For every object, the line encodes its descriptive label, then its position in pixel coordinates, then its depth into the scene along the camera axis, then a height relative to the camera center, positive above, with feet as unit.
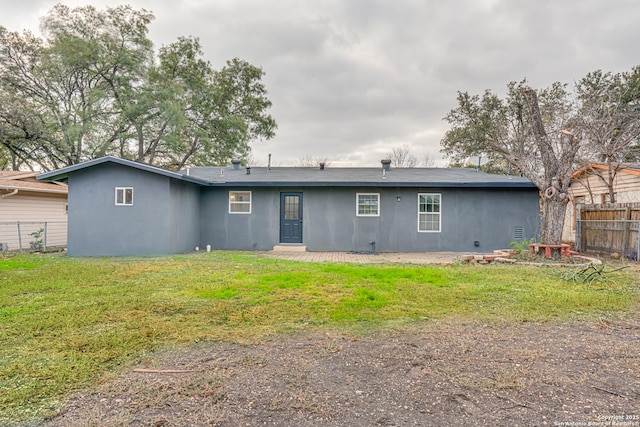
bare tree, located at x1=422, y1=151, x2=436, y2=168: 100.63 +18.45
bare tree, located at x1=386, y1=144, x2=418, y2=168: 100.99 +19.47
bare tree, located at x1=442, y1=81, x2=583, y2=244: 27.35 +12.31
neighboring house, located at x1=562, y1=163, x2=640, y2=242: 37.50 +4.44
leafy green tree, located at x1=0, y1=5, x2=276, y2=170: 57.21 +22.50
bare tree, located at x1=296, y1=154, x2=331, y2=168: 103.19 +18.42
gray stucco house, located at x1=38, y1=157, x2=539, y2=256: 35.32 +1.01
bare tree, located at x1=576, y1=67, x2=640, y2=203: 34.73 +9.88
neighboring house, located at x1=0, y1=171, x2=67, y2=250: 35.19 +1.26
